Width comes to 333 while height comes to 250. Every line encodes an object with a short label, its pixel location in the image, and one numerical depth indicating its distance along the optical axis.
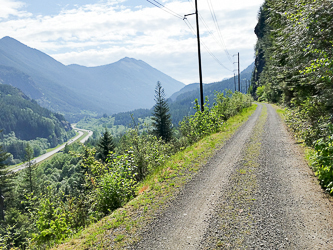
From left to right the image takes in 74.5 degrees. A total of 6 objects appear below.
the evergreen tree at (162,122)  46.50
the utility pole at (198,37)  19.84
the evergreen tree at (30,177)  45.94
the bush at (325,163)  5.78
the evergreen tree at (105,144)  40.41
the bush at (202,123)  16.42
